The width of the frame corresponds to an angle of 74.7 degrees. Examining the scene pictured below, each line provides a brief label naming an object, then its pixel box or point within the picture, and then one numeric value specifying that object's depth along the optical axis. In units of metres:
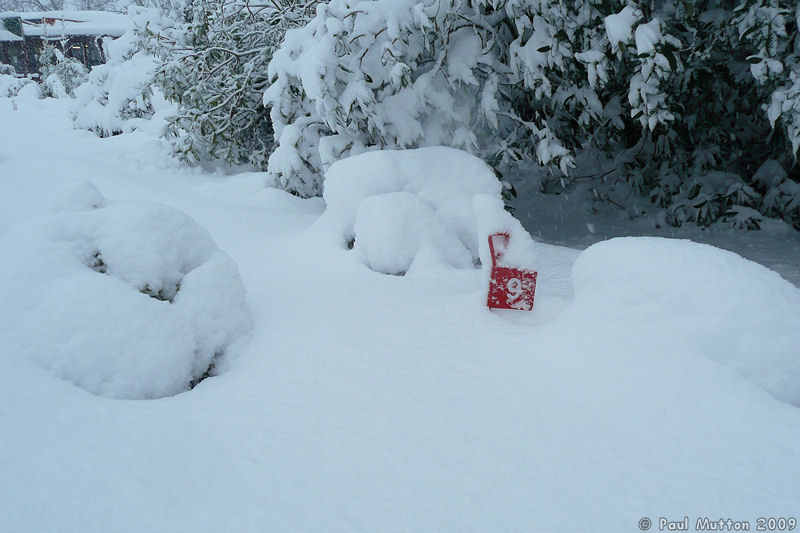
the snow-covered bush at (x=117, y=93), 11.30
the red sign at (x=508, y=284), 2.81
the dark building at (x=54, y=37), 42.22
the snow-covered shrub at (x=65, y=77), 27.61
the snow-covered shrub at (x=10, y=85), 29.49
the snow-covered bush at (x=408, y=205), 3.78
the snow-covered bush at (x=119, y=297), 2.28
